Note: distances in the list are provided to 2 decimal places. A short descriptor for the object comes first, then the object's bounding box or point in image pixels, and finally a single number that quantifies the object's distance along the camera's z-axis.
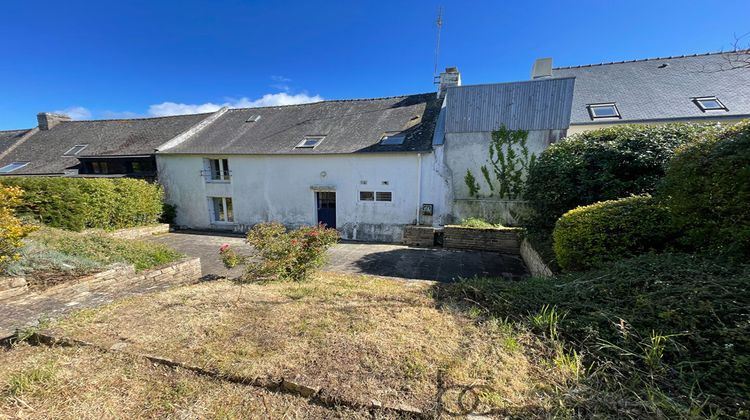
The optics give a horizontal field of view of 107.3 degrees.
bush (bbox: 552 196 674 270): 3.99
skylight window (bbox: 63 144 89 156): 15.16
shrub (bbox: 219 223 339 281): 4.79
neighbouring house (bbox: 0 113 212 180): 13.90
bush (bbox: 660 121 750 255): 2.92
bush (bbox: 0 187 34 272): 4.55
